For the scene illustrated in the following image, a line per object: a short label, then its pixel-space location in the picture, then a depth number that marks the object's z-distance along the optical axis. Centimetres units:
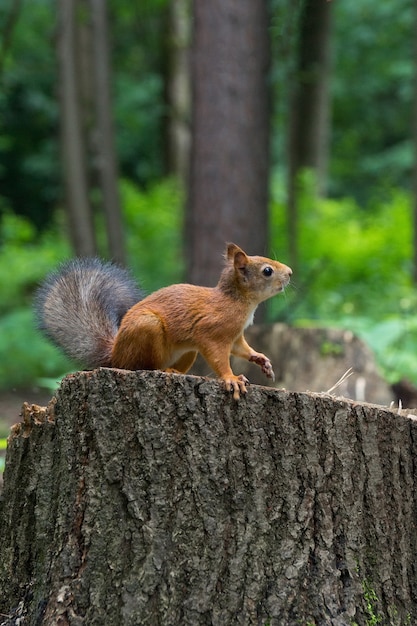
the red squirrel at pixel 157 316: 311
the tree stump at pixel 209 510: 287
